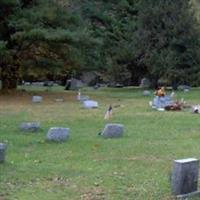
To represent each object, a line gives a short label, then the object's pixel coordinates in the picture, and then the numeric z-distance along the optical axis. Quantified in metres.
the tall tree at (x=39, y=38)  25.42
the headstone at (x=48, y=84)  40.09
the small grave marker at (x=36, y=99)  23.63
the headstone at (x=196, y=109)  19.25
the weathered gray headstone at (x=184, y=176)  7.84
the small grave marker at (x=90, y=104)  20.78
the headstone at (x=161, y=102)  20.56
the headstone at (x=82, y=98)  24.81
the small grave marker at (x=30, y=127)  13.88
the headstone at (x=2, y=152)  9.73
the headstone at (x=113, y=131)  13.07
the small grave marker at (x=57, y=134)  12.27
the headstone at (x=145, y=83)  36.21
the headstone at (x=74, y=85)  36.63
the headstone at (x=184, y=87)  32.98
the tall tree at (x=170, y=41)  33.28
